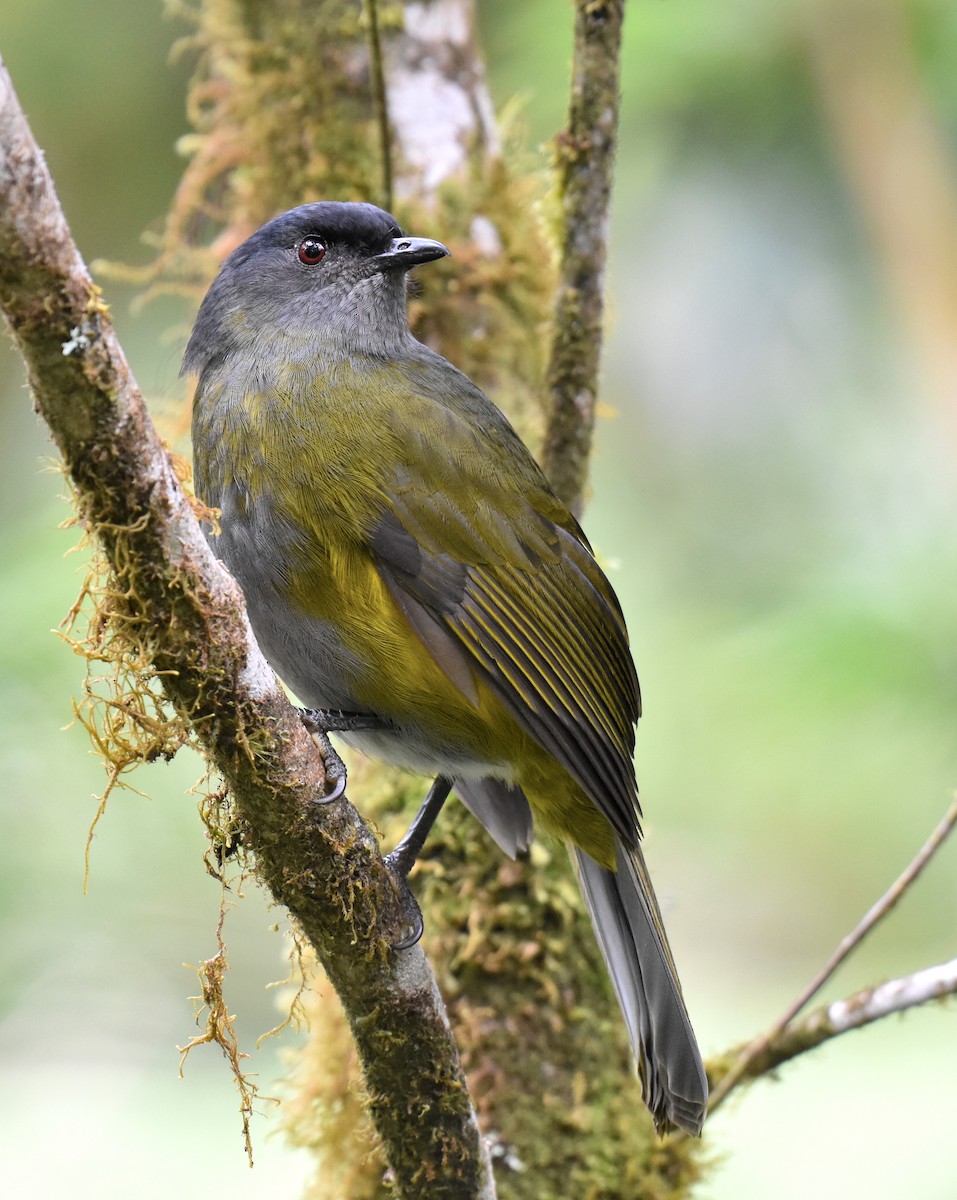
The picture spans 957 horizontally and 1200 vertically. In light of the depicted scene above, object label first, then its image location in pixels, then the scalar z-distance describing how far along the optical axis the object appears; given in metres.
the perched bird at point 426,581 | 5.20
